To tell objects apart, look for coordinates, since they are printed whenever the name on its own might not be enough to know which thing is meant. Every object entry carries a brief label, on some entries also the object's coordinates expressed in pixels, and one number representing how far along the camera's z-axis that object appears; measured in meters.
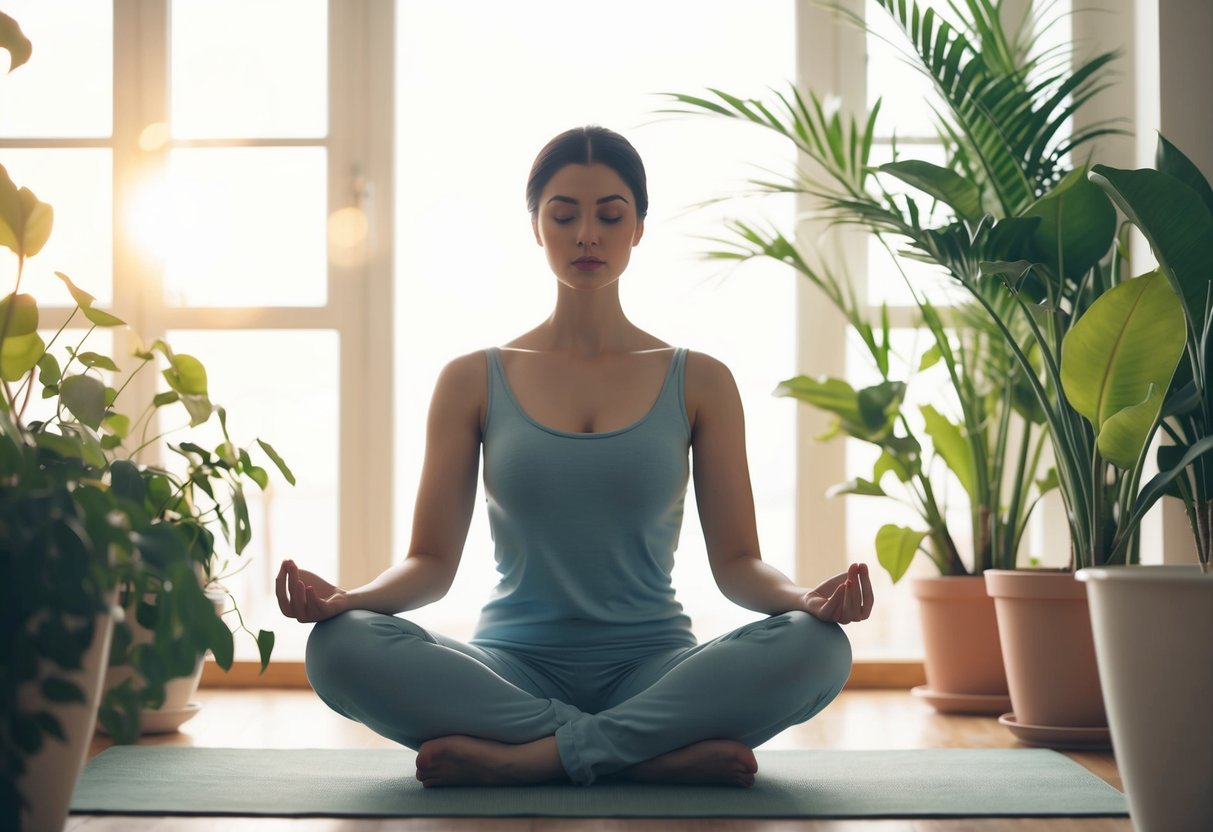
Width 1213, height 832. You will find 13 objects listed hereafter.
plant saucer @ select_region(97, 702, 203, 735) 2.37
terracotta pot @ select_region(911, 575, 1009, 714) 2.68
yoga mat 1.68
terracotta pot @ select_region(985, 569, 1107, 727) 2.31
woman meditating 1.78
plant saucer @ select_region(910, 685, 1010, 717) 2.65
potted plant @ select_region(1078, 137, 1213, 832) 1.42
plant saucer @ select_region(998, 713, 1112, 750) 2.28
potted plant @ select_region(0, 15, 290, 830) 1.13
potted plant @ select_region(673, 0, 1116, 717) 2.16
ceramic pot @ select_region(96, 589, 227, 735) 2.31
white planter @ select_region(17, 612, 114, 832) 1.35
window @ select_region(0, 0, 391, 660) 3.19
